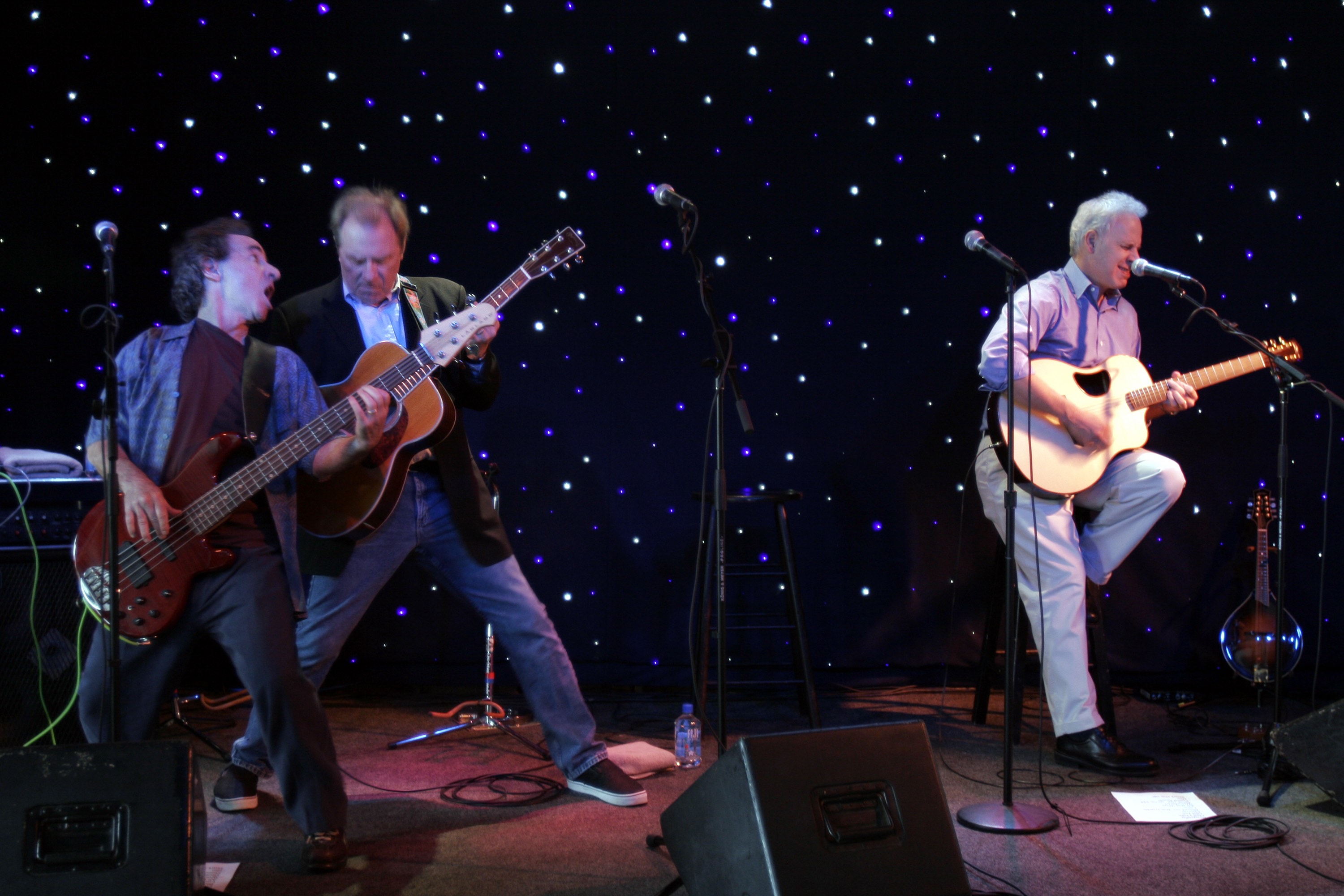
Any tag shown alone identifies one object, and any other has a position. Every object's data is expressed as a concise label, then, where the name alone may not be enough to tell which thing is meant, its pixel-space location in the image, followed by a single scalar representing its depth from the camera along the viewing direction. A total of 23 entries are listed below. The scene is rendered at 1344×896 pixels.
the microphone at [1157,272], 3.10
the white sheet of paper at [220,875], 2.35
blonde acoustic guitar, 3.59
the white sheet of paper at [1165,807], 2.86
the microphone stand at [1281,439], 2.97
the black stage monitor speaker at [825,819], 1.78
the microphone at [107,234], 2.19
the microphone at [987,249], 2.69
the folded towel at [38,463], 3.26
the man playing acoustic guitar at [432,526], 2.98
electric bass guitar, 2.36
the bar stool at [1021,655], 3.67
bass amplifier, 3.23
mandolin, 4.12
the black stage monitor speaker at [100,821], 1.77
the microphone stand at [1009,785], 2.68
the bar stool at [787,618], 3.85
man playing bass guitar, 2.39
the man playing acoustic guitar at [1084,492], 3.42
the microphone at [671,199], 2.53
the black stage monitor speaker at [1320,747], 2.54
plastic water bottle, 3.50
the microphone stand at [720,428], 2.47
